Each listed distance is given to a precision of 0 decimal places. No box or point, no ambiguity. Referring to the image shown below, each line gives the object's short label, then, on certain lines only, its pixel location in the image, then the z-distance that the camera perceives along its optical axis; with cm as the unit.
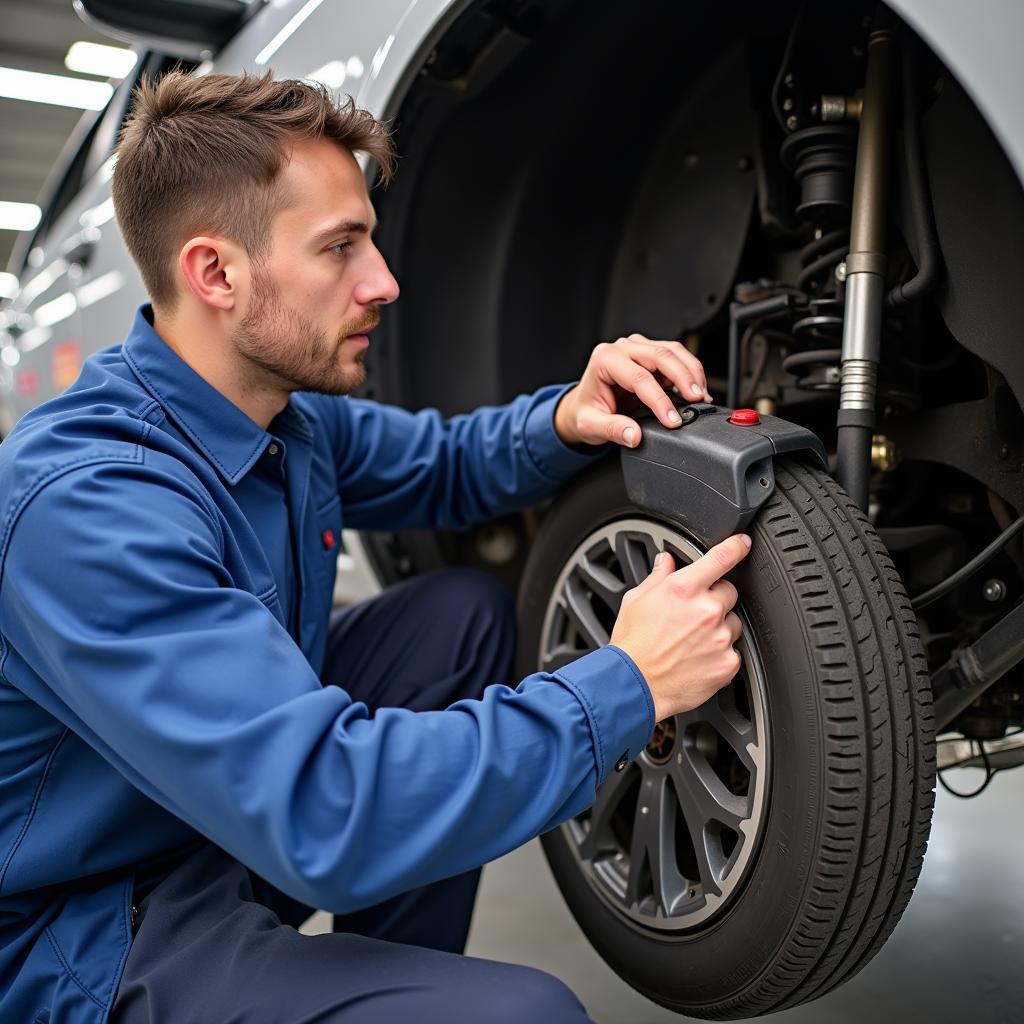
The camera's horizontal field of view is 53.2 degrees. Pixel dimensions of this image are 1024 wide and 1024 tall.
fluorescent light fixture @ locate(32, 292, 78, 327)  240
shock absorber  102
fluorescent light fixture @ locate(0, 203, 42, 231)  1236
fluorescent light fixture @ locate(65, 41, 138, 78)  852
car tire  93
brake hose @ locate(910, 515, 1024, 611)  102
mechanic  81
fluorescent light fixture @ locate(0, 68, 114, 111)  898
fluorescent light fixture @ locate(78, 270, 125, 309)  209
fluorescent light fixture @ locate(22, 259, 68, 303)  253
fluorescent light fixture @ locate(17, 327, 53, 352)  264
